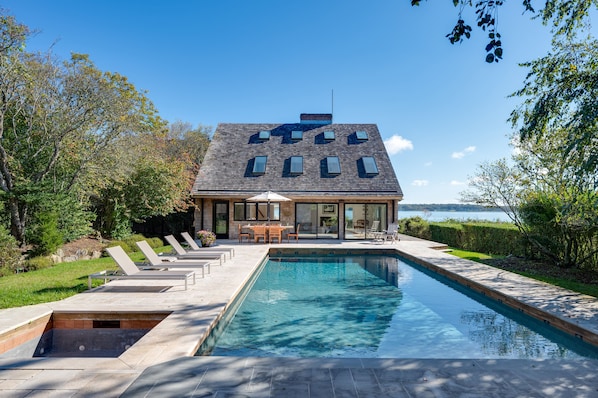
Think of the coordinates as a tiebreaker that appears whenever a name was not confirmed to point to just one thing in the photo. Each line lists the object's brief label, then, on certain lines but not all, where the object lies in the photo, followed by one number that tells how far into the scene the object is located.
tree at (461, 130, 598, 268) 9.90
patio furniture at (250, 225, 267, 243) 17.30
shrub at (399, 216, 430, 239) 22.03
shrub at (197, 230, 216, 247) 15.76
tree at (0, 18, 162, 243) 11.41
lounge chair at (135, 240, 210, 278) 9.30
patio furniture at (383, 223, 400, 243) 17.86
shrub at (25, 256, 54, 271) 10.83
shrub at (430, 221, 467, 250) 17.87
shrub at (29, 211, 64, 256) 11.91
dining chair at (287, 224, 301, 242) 18.09
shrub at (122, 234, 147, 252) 14.85
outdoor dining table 17.21
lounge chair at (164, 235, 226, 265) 11.27
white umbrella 16.82
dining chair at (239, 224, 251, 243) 17.84
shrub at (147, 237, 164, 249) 16.16
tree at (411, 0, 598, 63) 3.68
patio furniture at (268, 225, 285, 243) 17.23
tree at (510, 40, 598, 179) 7.14
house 19.28
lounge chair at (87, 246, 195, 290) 7.64
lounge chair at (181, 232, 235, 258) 12.85
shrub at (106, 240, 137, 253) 14.30
